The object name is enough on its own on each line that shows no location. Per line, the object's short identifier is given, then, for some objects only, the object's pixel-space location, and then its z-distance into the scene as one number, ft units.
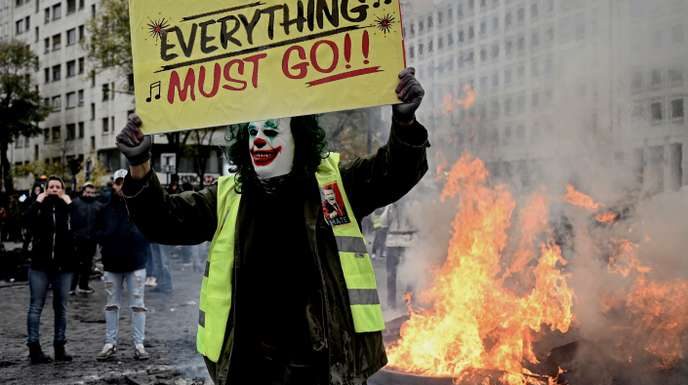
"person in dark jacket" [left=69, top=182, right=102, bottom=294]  24.63
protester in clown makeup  8.12
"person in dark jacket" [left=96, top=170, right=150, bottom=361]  21.16
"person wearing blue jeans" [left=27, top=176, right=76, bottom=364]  20.75
